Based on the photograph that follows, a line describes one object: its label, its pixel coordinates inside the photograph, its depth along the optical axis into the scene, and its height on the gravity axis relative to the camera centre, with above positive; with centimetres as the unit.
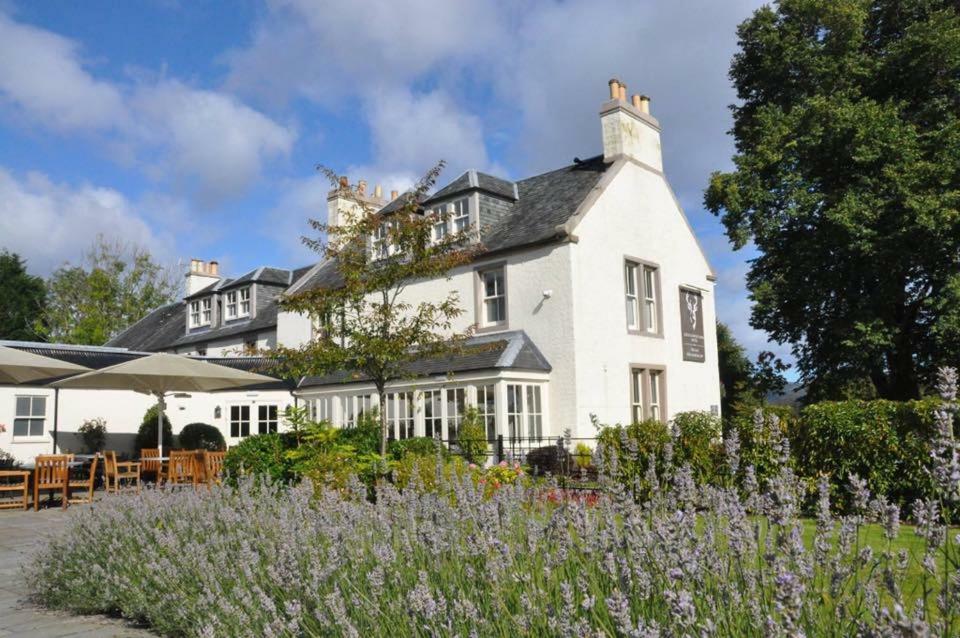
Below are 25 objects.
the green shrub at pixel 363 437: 1333 -42
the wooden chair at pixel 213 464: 1371 -83
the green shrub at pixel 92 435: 2348 -36
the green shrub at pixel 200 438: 2402 -57
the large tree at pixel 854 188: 1914 +585
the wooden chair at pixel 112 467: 1409 -86
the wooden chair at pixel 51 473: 1383 -92
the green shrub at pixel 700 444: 1056 -55
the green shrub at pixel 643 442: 1052 -51
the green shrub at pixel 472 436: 1675 -56
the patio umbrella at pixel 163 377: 1434 +90
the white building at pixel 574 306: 1889 +287
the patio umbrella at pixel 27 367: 1330 +108
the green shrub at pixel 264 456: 1282 -67
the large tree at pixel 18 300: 4881 +835
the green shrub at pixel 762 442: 994 -49
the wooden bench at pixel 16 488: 1378 -118
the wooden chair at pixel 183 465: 1405 -85
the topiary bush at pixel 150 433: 2422 -38
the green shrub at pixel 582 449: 1542 -87
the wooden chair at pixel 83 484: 1390 -124
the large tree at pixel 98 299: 4344 +750
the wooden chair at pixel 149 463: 1534 -89
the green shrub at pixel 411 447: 1288 -59
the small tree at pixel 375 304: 1212 +201
